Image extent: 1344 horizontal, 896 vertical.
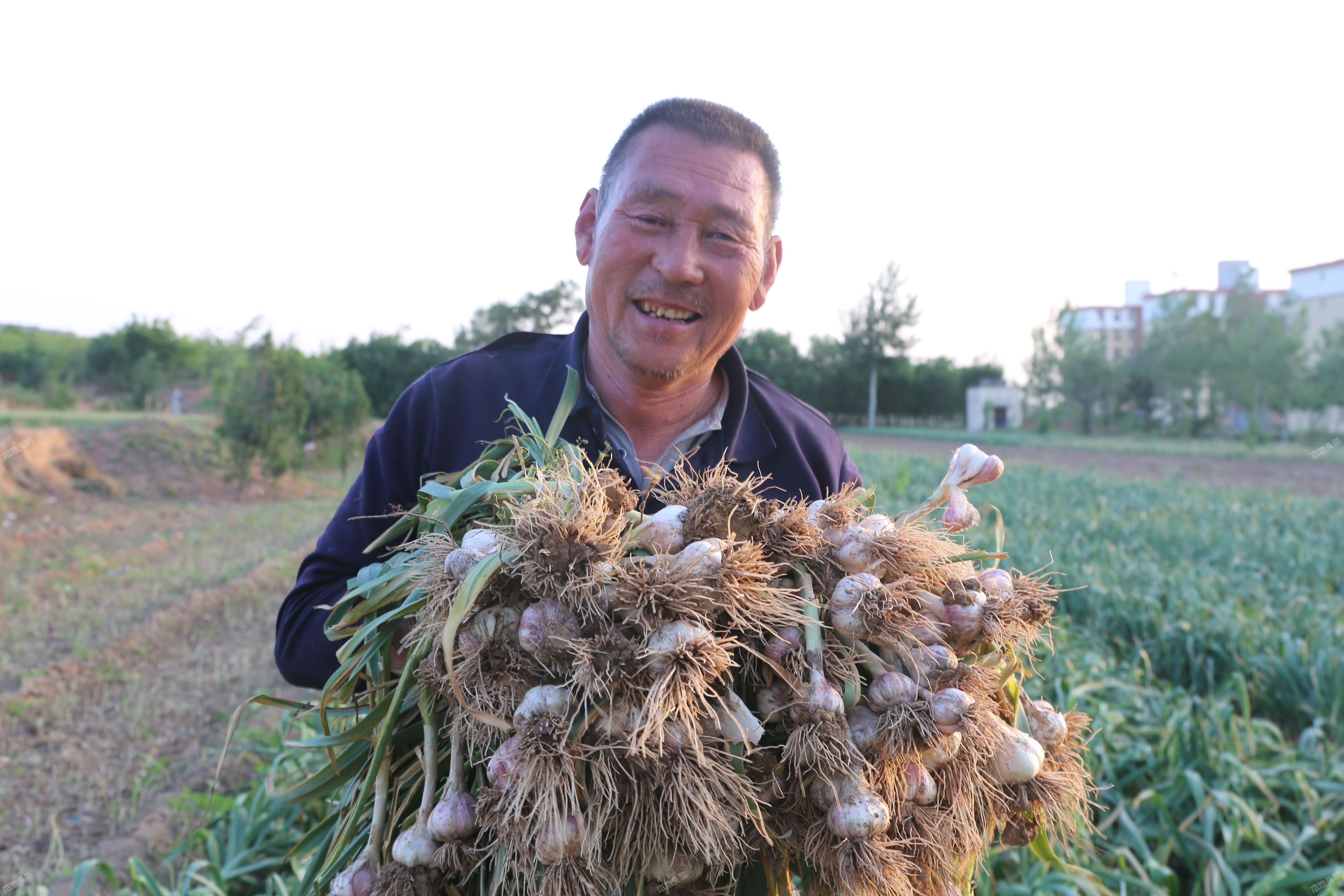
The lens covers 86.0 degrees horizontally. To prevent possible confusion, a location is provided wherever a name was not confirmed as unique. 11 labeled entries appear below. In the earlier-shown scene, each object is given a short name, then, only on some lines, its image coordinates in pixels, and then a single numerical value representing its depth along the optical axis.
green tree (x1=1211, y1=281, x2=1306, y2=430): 35.31
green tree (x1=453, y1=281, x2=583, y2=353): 35.72
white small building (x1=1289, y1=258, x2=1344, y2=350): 50.50
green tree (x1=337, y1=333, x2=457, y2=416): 37.59
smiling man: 1.60
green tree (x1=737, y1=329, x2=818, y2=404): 52.97
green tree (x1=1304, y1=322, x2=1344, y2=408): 33.16
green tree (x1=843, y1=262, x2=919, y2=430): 52.22
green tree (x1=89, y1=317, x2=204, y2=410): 37.69
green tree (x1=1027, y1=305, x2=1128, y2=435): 46.94
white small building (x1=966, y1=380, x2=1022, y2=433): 53.66
